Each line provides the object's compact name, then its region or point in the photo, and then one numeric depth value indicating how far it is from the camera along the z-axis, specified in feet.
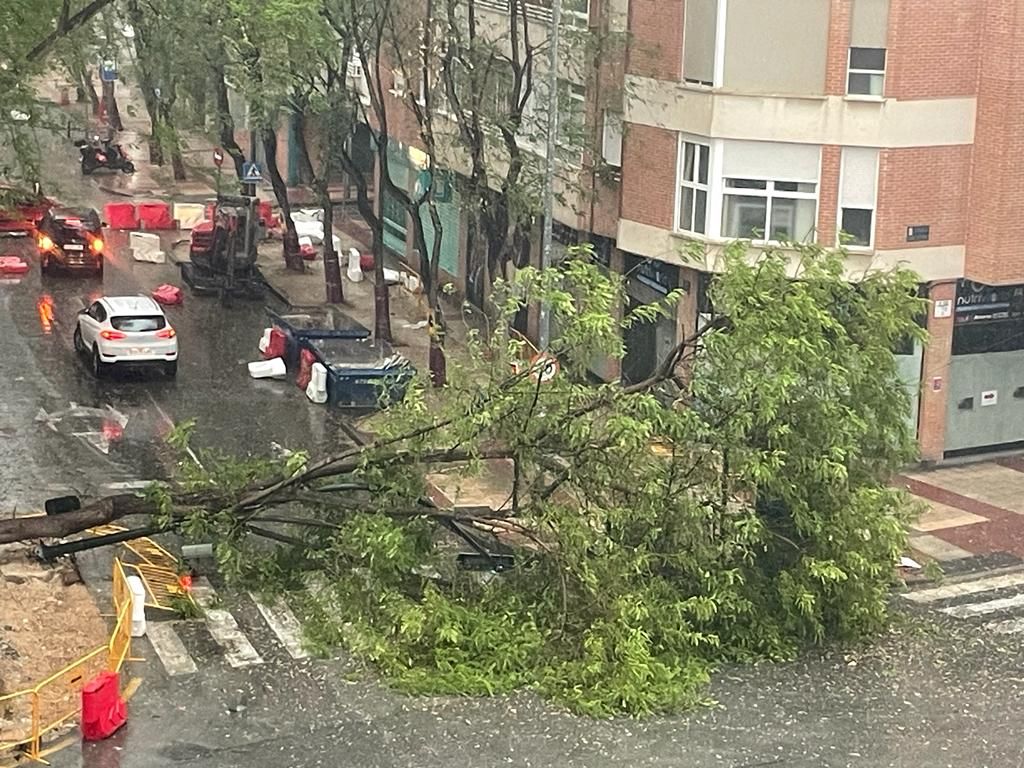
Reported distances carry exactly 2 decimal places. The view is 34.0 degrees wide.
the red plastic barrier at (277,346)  109.19
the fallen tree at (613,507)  57.88
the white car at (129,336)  101.14
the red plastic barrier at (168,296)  122.62
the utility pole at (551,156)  84.48
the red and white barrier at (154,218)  150.10
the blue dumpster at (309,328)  105.70
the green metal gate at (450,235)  129.21
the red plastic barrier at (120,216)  149.59
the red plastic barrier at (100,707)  55.06
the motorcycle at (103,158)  173.78
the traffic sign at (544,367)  58.59
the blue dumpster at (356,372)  99.30
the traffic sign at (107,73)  169.17
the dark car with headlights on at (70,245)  127.44
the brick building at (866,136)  87.66
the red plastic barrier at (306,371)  103.30
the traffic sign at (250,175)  124.98
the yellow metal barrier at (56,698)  54.90
